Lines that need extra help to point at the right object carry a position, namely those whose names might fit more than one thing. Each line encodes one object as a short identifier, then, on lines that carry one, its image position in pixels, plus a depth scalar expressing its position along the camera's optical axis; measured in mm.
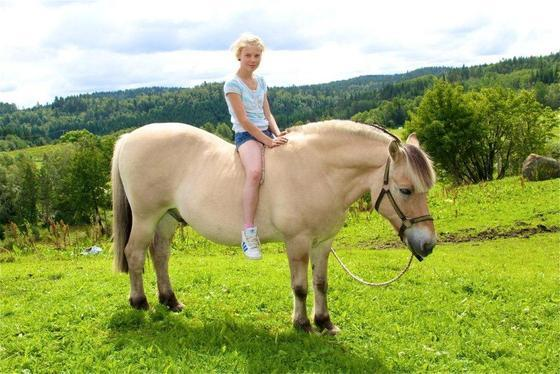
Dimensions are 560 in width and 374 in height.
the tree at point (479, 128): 39375
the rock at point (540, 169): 25547
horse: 5170
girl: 5414
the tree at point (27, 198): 58656
